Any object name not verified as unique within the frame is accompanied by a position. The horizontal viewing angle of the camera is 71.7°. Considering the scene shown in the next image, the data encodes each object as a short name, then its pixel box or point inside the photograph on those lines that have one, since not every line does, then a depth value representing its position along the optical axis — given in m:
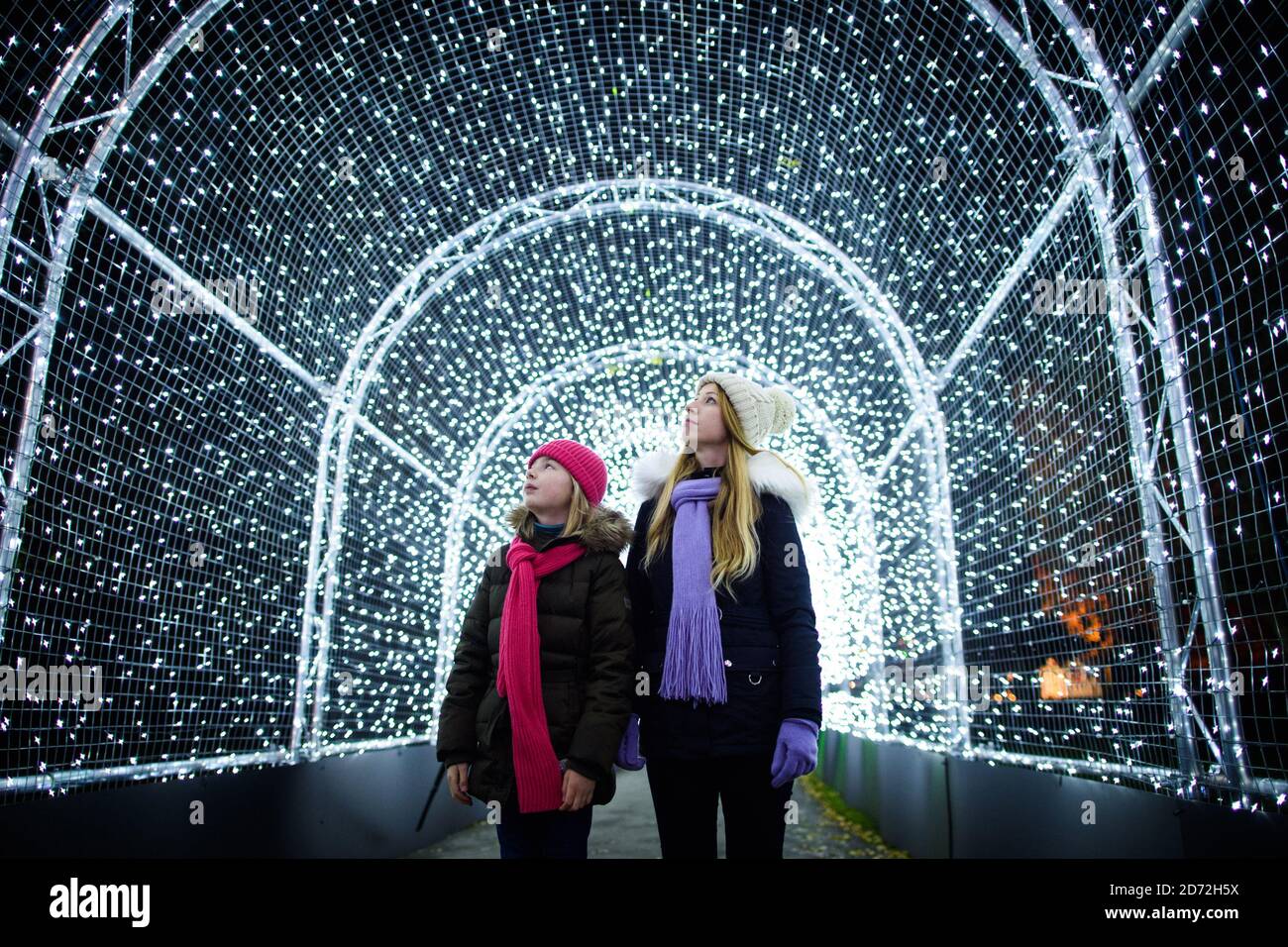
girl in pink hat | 2.29
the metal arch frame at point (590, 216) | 4.59
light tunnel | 2.69
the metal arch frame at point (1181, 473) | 2.40
